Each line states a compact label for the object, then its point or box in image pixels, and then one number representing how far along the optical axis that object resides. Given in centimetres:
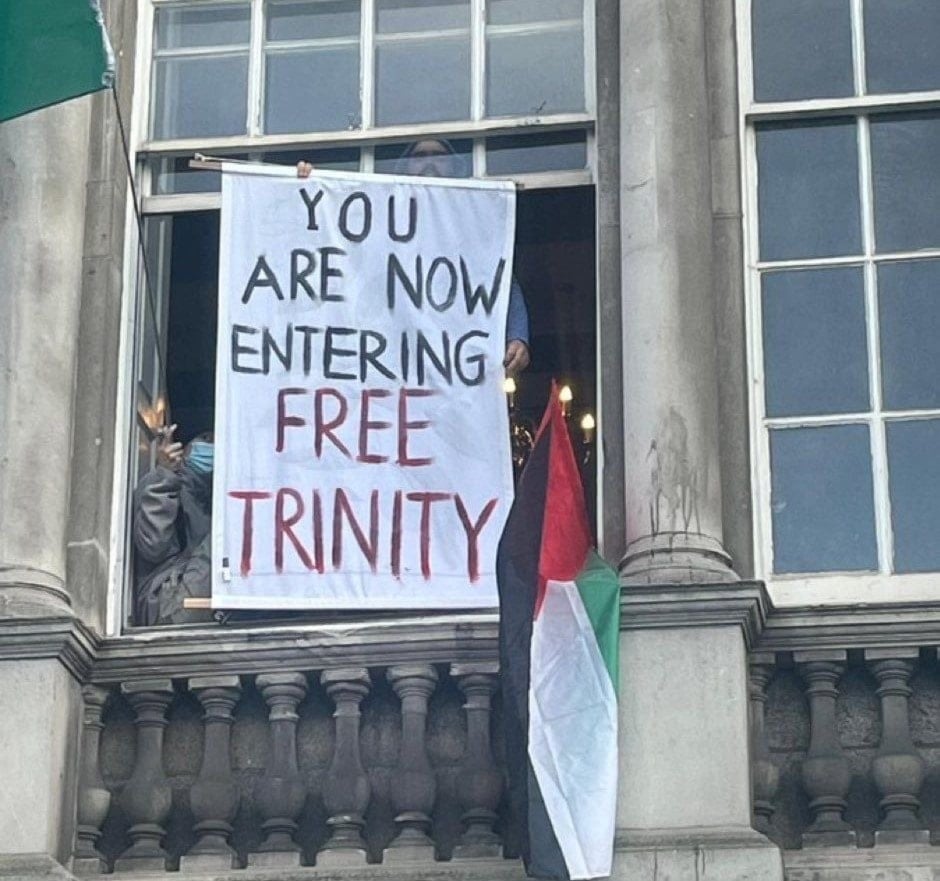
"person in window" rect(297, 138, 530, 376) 1520
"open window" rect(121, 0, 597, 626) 1519
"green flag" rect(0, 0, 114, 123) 1420
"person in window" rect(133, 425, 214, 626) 1445
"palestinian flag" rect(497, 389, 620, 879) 1288
